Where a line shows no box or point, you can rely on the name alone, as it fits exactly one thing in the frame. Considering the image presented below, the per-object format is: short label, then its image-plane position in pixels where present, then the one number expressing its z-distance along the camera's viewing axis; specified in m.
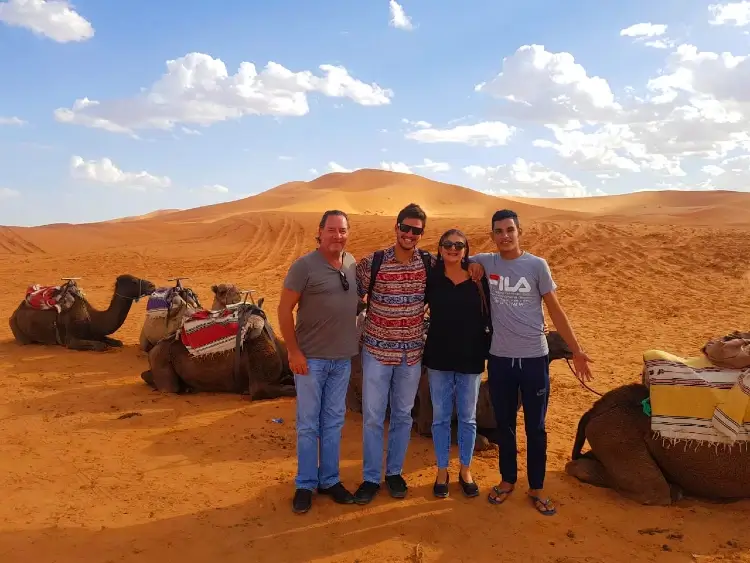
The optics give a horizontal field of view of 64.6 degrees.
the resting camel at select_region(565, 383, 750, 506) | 4.70
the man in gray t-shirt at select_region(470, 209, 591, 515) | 4.48
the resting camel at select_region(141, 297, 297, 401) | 7.63
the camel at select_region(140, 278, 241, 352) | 9.59
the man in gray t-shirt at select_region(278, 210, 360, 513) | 4.44
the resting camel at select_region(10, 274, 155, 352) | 10.60
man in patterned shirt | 4.50
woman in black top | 4.54
